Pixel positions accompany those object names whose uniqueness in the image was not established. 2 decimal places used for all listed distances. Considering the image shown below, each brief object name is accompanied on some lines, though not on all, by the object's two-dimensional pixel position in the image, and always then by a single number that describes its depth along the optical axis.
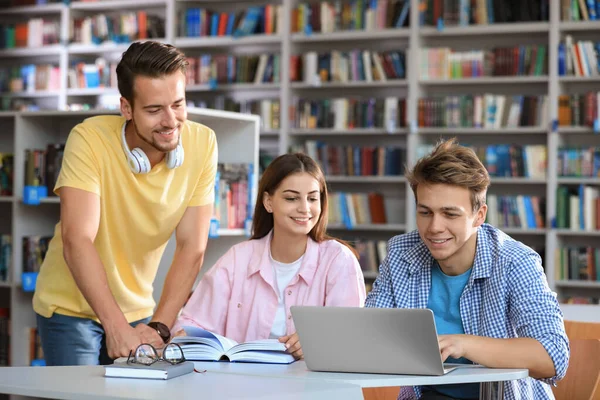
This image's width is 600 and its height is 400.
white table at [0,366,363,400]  2.92
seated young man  3.29
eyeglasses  3.15
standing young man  3.63
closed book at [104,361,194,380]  3.08
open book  3.33
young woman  3.84
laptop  3.03
